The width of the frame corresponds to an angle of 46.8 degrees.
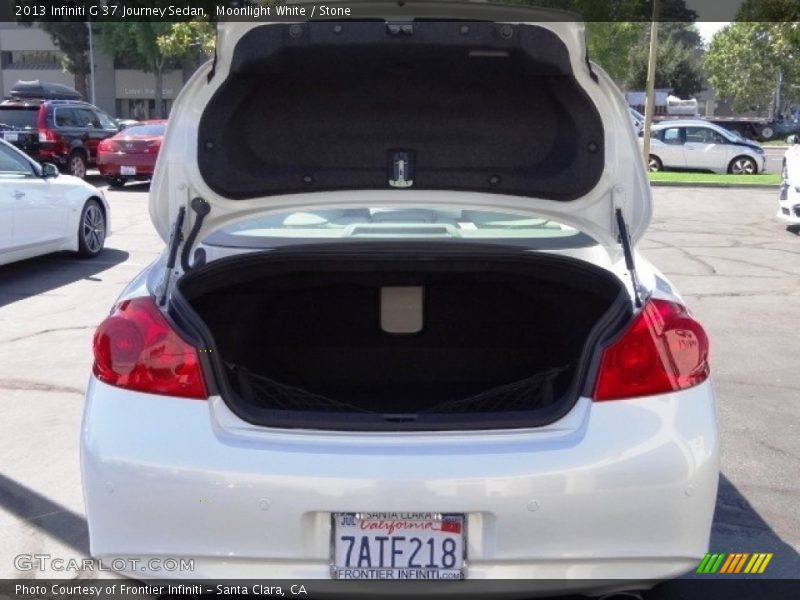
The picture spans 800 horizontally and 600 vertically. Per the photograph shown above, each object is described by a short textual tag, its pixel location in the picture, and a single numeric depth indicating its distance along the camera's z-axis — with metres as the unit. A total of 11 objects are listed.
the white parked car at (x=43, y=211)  8.58
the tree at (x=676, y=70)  68.44
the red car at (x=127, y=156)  17.91
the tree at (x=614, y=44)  29.62
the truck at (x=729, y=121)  41.03
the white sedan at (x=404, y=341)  2.48
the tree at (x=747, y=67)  50.19
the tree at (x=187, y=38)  30.34
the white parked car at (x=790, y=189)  12.27
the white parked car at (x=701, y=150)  24.86
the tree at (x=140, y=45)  53.97
